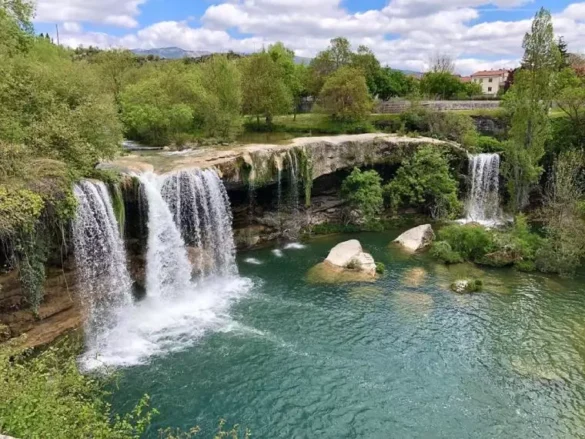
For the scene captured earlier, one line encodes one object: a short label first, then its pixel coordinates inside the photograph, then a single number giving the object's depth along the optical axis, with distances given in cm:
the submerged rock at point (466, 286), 2205
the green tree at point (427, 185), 3228
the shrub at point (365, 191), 3097
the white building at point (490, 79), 11075
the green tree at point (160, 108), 3175
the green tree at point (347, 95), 3975
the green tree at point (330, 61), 4834
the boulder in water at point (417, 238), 2767
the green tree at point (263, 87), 3944
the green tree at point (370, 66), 5044
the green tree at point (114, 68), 3840
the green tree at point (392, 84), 5488
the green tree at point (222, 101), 3453
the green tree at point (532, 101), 2884
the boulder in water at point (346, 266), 2364
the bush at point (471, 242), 2597
